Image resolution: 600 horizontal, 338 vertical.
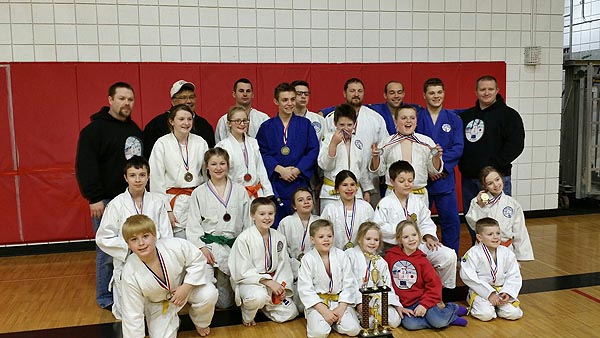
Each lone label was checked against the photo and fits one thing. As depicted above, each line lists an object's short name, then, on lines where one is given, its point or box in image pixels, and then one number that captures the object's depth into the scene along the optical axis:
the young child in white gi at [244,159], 4.39
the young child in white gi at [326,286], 3.67
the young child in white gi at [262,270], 3.90
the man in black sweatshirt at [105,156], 4.17
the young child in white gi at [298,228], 4.22
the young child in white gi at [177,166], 4.15
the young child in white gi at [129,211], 3.83
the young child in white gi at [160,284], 3.44
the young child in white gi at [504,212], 4.39
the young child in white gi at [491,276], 3.90
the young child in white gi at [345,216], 4.26
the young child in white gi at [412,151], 4.49
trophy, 3.43
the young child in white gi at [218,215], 4.12
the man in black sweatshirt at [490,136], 4.85
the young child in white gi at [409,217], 4.18
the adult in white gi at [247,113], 4.87
